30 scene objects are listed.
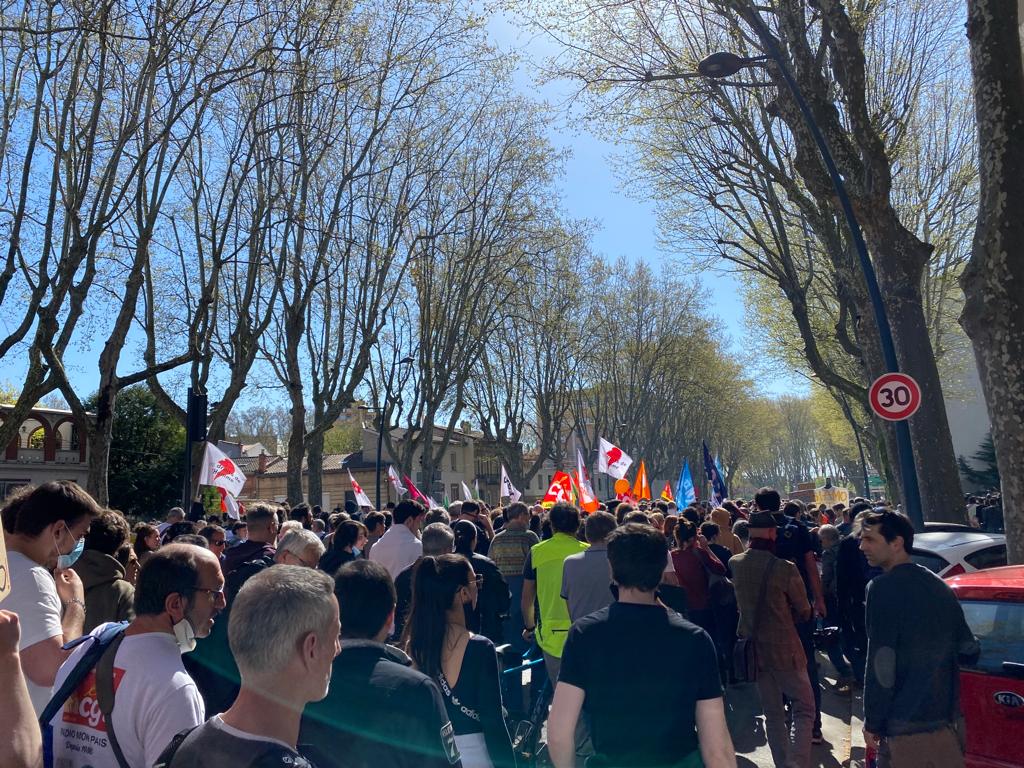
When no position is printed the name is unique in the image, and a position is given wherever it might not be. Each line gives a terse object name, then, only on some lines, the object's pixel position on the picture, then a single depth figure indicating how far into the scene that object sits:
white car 7.47
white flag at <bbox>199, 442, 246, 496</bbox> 14.09
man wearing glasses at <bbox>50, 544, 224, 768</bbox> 2.53
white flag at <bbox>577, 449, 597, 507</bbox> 16.07
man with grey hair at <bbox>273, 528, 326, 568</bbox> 5.18
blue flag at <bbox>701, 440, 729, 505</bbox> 17.22
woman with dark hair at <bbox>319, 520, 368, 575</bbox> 6.56
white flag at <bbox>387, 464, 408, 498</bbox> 21.72
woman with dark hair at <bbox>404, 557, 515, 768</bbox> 3.28
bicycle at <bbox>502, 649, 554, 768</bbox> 5.67
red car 4.39
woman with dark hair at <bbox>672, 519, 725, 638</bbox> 7.08
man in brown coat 5.83
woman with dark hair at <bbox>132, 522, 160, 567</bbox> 6.57
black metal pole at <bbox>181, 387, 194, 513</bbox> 12.23
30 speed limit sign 8.85
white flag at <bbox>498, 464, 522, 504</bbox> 20.41
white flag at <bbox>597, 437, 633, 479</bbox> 19.62
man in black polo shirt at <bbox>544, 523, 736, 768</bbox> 2.95
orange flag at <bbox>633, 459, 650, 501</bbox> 17.62
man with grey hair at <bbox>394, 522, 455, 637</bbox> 5.70
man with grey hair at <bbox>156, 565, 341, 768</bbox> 1.87
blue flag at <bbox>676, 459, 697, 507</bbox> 17.98
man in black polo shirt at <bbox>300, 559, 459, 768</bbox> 2.42
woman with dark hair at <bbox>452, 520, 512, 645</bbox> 6.40
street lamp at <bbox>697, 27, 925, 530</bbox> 9.92
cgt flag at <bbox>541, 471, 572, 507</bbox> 15.23
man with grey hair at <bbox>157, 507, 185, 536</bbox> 10.54
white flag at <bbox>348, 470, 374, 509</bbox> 20.28
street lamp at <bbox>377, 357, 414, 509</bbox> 27.48
